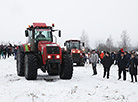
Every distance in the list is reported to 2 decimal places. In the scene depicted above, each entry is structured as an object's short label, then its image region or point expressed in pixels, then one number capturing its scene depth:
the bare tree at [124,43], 70.57
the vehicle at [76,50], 23.11
